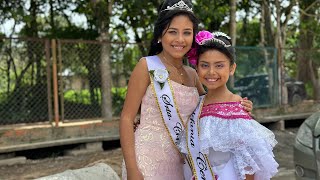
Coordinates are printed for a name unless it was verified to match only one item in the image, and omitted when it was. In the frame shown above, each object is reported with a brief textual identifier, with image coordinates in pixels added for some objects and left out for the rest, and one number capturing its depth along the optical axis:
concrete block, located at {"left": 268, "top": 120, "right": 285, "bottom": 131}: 8.77
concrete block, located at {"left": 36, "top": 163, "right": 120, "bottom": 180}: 2.14
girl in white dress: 1.71
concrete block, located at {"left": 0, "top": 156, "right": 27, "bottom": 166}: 6.08
